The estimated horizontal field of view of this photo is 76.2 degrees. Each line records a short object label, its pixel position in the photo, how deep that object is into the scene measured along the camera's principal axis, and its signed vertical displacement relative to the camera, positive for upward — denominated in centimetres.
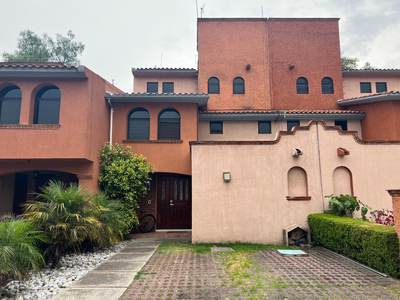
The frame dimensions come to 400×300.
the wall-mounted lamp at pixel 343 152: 887 +112
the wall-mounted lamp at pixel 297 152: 889 +113
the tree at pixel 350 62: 2456 +1170
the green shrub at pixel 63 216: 615 -72
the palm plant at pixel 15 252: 432 -114
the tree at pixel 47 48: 2373 +1330
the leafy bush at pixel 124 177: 951 +36
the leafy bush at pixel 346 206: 823 -69
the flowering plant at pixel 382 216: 803 -107
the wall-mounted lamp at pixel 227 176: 887 +33
